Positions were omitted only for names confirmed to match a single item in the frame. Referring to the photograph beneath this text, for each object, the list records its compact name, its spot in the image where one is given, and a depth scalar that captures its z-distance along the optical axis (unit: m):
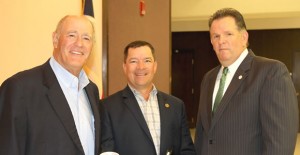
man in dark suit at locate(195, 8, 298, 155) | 1.63
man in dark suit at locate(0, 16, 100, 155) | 1.40
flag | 2.53
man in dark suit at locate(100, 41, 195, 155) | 1.99
